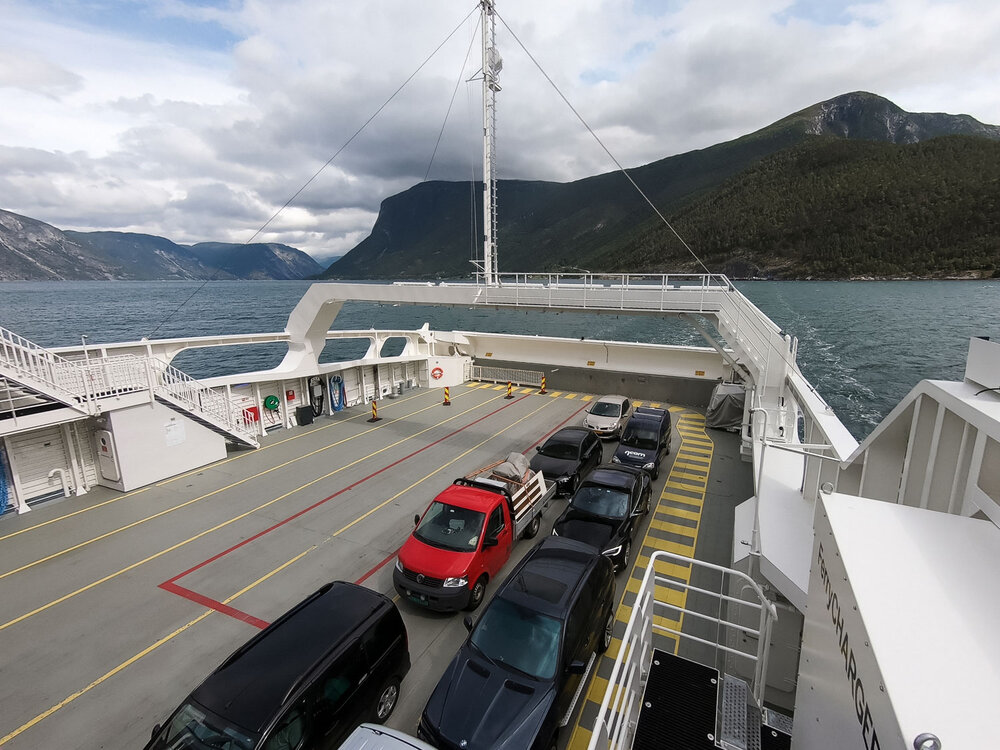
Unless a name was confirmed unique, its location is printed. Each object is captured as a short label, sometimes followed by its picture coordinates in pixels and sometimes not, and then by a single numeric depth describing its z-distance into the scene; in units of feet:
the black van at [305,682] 14.79
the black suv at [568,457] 39.14
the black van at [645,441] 42.45
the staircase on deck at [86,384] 33.22
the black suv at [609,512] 28.43
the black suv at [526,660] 16.01
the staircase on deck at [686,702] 12.36
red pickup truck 24.68
